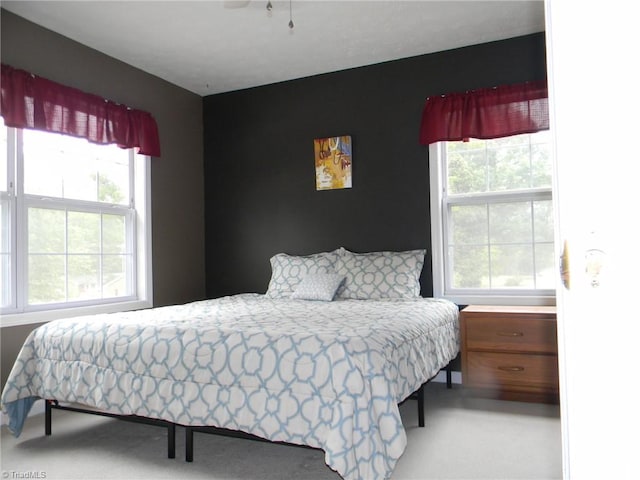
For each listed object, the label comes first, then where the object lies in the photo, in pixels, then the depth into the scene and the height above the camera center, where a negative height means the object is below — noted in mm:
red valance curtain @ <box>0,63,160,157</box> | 3320 +1029
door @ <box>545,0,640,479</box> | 461 +16
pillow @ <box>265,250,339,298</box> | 4241 -183
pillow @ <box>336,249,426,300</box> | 3930 -228
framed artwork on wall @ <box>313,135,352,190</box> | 4555 +778
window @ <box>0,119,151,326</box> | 3379 +197
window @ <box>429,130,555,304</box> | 3930 +193
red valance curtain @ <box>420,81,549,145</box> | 3822 +1029
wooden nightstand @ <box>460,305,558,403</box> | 3352 -742
